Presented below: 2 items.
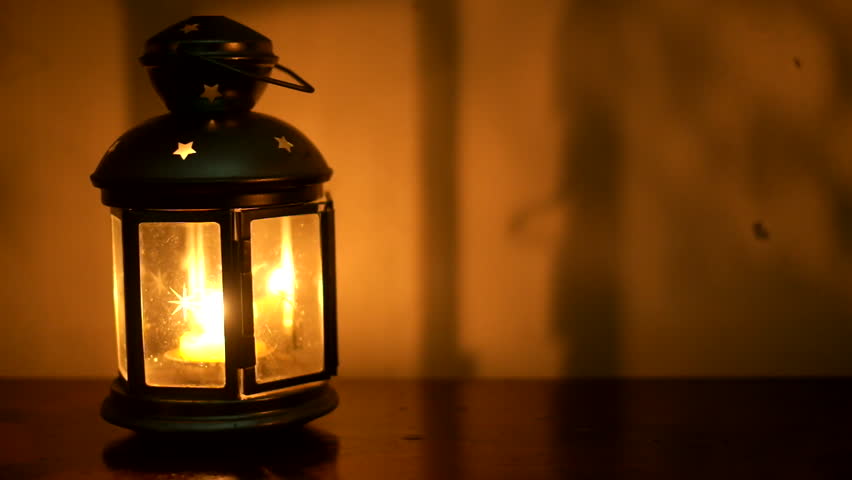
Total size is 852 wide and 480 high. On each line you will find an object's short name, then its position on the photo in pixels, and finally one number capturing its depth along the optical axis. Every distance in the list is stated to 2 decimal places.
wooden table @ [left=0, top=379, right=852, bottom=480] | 1.03
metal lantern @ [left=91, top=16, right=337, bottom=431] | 1.03
